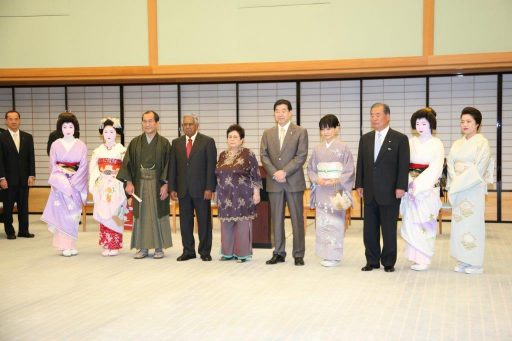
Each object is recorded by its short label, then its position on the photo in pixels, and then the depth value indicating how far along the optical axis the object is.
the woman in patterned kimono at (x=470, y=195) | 5.17
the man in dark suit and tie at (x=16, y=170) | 7.38
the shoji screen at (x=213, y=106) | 9.19
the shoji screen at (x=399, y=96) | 8.59
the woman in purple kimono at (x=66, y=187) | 6.12
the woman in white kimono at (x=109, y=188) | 6.07
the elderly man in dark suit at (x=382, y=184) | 5.23
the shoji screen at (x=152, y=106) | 9.34
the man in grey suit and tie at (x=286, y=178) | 5.58
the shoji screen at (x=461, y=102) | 8.39
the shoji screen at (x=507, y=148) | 8.33
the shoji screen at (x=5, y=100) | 9.69
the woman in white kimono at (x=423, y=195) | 5.27
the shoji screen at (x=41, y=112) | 9.55
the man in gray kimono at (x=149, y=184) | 5.88
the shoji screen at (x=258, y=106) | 9.02
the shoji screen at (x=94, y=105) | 9.45
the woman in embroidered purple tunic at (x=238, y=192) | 5.67
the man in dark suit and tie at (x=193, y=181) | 5.78
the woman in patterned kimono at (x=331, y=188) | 5.41
